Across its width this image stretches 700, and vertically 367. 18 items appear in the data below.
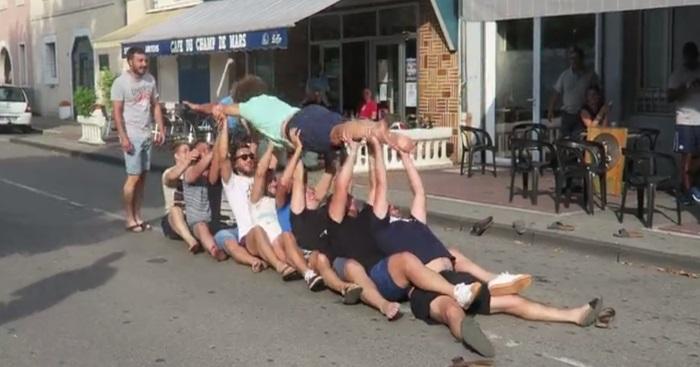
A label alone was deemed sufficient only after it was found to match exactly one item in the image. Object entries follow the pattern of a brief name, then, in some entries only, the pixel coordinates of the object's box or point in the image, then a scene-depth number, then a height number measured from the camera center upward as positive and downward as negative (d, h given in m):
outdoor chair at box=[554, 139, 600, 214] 10.73 -0.95
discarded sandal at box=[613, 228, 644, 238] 9.46 -1.48
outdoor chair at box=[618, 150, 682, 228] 9.76 -1.02
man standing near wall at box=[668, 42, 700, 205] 11.34 -0.33
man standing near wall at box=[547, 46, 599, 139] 13.23 -0.10
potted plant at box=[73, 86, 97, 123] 24.72 -0.32
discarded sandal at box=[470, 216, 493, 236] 10.45 -1.53
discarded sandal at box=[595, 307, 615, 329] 6.50 -1.57
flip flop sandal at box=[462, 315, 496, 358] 5.83 -1.53
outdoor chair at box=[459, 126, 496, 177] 14.31 -0.93
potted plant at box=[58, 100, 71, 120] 32.59 -0.72
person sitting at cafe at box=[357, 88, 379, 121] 17.48 -0.42
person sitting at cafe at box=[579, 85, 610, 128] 12.63 -0.36
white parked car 28.47 -0.54
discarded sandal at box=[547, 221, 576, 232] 9.91 -1.48
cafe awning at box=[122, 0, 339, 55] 16.48 +1.14
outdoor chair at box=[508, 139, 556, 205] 11.40 -0.96
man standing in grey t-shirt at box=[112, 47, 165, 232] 10.30 -0.32
